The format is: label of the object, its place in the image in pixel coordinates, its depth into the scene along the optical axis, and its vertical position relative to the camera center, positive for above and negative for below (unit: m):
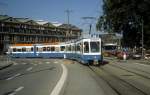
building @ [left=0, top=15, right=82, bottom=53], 51.80 +7.70
